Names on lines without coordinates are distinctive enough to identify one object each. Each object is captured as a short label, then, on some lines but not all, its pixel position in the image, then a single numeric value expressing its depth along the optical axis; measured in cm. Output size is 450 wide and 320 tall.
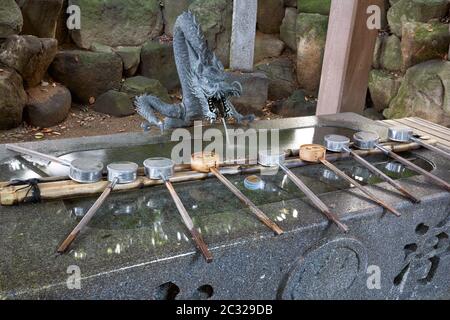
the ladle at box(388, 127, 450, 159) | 266
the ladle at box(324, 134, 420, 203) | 202
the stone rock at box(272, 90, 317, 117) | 758
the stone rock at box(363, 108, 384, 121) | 634
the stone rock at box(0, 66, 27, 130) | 548
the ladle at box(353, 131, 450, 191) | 228
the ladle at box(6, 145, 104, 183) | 183
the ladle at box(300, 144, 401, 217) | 209
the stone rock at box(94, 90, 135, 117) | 708
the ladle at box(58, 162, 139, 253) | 162
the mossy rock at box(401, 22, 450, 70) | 529
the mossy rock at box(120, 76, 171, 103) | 742
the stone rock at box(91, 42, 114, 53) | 762
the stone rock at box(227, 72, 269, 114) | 731
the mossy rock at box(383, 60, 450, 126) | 494
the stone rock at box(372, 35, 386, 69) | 648
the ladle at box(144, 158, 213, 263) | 163
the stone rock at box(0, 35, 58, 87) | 578
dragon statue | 221
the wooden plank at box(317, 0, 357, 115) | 367
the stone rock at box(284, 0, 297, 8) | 872
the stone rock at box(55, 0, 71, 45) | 755
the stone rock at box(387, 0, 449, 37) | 557
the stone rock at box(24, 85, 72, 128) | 609
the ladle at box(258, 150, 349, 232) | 170
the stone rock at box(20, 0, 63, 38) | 640
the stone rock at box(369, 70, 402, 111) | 609
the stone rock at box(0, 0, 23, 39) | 575
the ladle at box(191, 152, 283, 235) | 172
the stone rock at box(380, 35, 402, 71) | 621
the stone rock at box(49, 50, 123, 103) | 702
